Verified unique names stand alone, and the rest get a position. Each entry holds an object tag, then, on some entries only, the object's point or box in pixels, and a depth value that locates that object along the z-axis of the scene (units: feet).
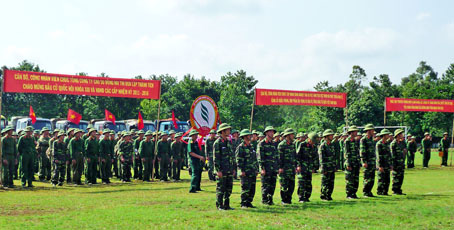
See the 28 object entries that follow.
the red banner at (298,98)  80.84
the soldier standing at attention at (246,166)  37.35
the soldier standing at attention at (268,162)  38.37
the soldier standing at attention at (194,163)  50.26
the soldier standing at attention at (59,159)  56.49
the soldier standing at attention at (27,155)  55.16
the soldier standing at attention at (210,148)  42.63
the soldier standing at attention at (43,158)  63.44
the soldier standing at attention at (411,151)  90.98
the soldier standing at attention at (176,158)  65.00
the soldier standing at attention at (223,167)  36.47
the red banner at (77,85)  56.44
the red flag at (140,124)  93.20
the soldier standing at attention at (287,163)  39.42
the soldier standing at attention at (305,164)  40.93
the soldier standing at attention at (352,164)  44.50
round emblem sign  62.08
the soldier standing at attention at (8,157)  54.13
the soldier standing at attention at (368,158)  45.03
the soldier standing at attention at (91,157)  58.59
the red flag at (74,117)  84.26
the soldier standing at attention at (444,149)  98.48
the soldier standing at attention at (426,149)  93.05
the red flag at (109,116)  106.81
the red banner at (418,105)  97.91
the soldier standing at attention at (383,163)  46.70
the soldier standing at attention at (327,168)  42.83
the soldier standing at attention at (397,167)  47.85
